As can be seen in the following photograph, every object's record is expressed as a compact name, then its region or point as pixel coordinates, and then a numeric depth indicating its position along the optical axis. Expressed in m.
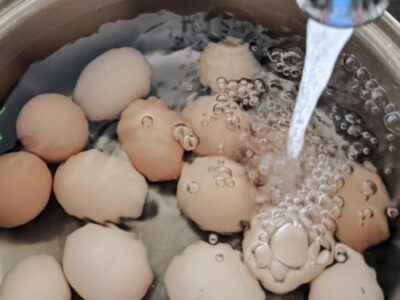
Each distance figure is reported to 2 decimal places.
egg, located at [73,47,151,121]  0.27
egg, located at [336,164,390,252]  0.24
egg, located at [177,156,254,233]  0.25
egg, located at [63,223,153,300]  0.22
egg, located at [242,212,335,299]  0.23
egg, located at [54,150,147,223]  0.25
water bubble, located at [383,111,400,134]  0.26
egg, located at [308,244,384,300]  0.22
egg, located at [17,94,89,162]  0.26
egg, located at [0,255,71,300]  0.22
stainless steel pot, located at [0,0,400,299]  0.25
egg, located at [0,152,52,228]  0.25
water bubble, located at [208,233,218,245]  0.26
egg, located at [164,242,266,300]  0.22
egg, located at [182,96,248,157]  0.27
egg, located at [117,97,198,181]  0.26
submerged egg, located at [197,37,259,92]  0.29
